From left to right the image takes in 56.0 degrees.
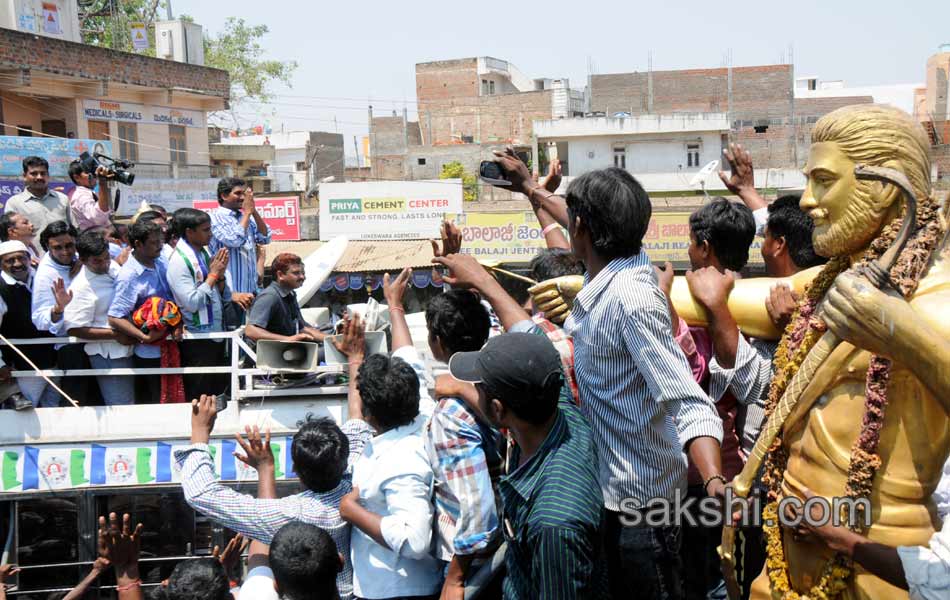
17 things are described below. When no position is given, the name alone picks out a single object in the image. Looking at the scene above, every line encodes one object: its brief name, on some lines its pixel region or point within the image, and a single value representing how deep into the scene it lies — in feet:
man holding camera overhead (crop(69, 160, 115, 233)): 24.99
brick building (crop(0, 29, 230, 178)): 73.20
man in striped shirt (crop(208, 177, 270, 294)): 21.67
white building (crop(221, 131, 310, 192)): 136.46
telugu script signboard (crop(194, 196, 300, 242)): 76.38
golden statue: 6.42
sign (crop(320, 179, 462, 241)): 75.97
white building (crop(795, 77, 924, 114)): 151.74
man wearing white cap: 19.24
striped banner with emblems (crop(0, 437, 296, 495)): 18.04
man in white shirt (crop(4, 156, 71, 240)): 24.14
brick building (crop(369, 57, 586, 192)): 136.15
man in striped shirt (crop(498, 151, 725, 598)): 8.12
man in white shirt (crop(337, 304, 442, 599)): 10.54
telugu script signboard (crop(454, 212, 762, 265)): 67.51
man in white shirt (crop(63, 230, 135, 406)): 18.51
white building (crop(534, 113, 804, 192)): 118.42
